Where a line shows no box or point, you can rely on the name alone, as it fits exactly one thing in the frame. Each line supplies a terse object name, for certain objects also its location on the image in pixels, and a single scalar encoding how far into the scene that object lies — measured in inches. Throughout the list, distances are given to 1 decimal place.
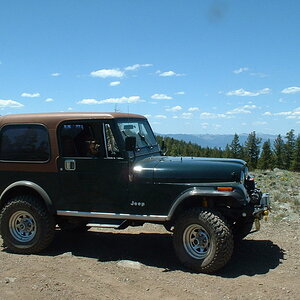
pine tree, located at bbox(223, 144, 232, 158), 3920.3
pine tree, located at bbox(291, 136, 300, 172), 3154.5
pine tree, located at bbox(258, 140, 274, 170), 3203.7
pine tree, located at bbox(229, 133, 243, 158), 3842.5
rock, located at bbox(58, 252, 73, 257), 257.9
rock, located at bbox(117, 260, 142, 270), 234.9
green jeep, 224.8
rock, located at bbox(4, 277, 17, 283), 208.2
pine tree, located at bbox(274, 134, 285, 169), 3366.1
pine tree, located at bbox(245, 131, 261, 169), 3654.0
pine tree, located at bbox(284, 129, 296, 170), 3380.9
